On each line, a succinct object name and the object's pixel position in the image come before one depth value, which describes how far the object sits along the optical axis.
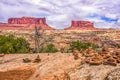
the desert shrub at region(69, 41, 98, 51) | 21.88
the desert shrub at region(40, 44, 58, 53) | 20.87
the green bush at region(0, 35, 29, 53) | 18.58
